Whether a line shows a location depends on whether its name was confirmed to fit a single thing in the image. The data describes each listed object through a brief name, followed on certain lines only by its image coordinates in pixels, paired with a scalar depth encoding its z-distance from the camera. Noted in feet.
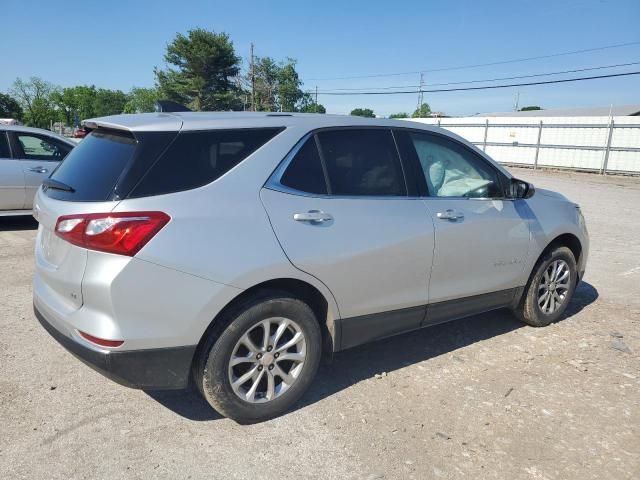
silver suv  8.19
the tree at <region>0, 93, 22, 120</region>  240.73
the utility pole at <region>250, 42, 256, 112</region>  171.69
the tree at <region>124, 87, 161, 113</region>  316.19
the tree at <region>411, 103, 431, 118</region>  254.84
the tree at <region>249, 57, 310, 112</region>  238.07
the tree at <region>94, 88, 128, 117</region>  339.98
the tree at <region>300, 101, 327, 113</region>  247.72
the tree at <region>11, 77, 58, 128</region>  262.06
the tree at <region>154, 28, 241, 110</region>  167.84
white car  25.23
